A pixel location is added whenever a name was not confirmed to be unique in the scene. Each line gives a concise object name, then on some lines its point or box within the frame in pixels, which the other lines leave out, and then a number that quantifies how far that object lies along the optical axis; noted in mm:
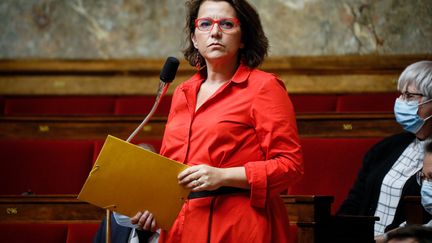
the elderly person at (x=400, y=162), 10566
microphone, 9765
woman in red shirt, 9593
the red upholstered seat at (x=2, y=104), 13339
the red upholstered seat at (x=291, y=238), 9685
